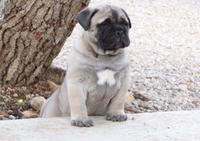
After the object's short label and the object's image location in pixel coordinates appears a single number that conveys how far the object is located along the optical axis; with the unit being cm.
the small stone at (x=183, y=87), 1113
